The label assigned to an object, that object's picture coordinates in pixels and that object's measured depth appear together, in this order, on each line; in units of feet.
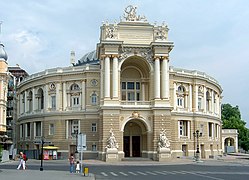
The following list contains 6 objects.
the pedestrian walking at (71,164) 92.53
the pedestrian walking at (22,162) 100.88
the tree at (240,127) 290.06
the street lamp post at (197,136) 148.43
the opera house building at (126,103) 153.08
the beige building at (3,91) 159.33
